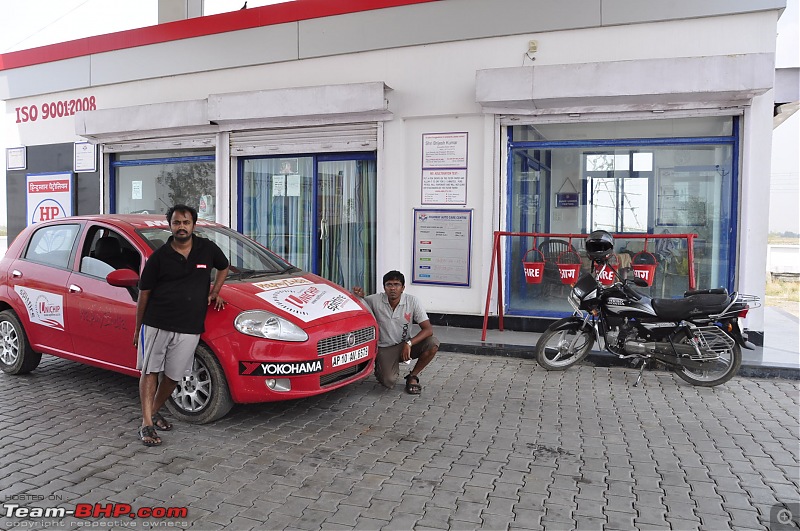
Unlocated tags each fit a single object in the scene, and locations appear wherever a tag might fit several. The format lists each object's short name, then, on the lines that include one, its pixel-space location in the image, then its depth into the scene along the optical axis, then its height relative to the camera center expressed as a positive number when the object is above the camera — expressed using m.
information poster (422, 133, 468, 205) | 8.90 +0.88
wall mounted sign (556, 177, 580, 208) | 8.74 +0.47
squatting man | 5.92 -0.97
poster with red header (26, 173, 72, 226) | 12.16 +0.58
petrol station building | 7.77 +1.46
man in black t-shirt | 4.59 -0.62
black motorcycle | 6.17 -0.98
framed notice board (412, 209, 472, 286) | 8.90 -0.23
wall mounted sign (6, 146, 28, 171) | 12.65 +1.35
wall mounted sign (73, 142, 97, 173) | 11.87 +1.31
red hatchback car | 4.86 -0.76
